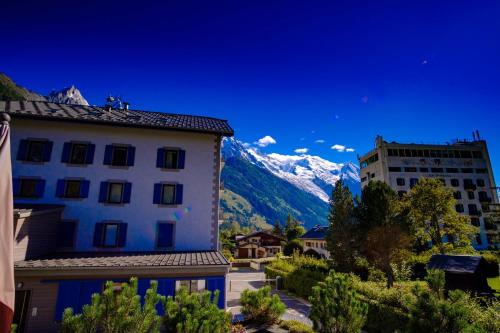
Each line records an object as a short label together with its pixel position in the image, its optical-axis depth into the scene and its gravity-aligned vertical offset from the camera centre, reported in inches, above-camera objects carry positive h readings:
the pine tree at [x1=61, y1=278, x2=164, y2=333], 280.8 -82.2
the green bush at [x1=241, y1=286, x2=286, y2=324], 588.4 -158.6
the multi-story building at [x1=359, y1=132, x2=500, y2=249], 2510.7 +600.4
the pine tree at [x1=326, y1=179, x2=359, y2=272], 1122.7 +8.2
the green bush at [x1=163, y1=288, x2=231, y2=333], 288.7 -87.9
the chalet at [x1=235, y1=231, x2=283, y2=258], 2564.0 -109.3
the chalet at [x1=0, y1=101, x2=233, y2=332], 641.6 +129.7
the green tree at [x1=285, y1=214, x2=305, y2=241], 3412.9 +26.9
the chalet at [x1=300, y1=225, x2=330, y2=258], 2267.0 -48.7
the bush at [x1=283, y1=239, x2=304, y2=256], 2278.3 -105.7
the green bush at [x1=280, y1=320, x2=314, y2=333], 532.4 -184.8
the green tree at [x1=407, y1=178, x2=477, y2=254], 1380.4 +107.3
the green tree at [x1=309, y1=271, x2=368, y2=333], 376.8 -104.0
